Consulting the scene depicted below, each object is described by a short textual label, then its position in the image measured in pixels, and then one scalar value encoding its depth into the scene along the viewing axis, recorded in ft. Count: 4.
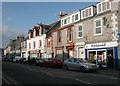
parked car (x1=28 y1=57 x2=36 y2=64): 68.68
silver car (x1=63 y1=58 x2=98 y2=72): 37.19
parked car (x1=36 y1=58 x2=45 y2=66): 59.44
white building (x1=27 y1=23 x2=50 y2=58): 81.61
